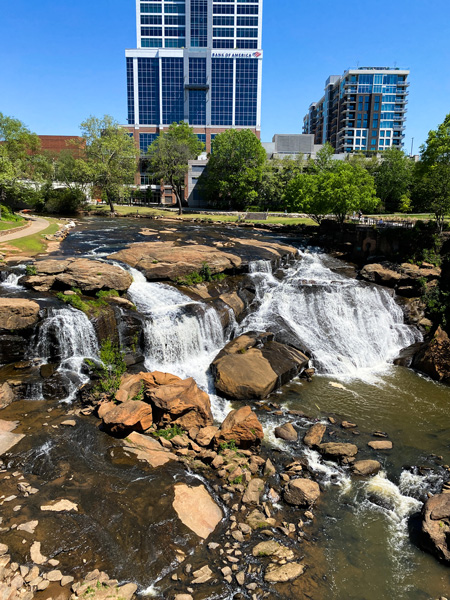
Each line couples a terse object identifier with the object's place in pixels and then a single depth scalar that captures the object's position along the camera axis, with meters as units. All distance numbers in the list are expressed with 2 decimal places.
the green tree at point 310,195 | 37.97
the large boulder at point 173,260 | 23.12
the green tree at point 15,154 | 34.72
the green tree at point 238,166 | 65.69
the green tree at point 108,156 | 52.25
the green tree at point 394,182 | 62.47
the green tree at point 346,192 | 36.16
